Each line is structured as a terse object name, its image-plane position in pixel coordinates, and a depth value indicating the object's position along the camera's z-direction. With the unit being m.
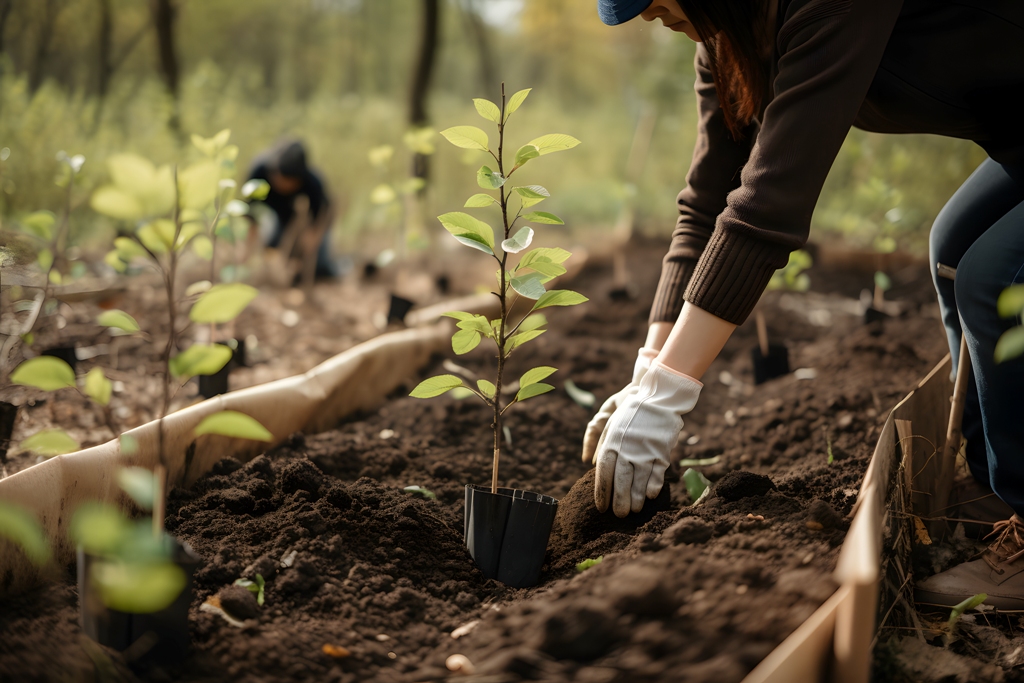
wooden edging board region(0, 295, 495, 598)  1.18
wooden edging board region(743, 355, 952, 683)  0.80
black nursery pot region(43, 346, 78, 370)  1.98
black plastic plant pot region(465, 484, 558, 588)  1.23
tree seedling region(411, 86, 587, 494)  1.17
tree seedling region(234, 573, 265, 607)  1.10
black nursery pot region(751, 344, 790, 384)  2.59
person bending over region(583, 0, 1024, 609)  1.14
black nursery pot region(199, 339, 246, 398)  2.05
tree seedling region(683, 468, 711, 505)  1.50
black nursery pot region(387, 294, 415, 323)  2.97
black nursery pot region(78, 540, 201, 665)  0.90
